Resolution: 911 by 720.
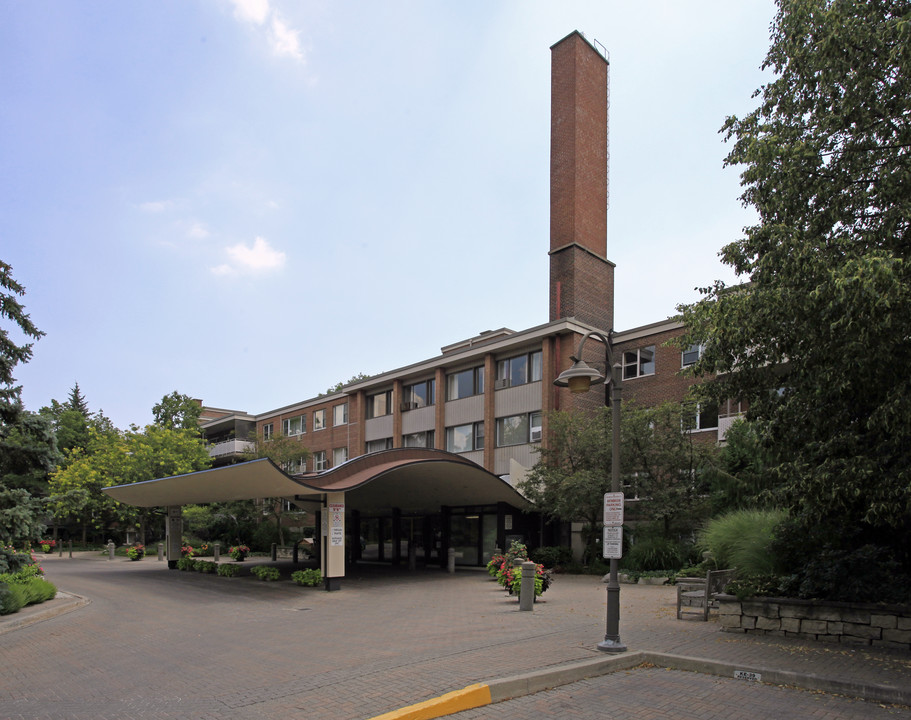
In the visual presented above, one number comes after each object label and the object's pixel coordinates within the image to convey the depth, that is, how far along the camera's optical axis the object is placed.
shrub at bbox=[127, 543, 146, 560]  36.22
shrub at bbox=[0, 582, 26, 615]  13.41
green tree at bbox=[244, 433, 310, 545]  44.16
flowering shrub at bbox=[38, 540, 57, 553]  43.59
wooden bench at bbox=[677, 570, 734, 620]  12.95
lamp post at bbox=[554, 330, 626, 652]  10.01
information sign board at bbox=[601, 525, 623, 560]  10.39
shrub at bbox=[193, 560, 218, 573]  26.25
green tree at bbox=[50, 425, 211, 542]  43.25
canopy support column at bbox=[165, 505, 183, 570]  28.95
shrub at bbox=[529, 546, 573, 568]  26.17
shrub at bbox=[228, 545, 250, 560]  31.02
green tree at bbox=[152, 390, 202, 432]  57.47
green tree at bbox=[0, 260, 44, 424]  14.06
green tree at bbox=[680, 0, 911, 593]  8.50
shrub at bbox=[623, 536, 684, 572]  22.16
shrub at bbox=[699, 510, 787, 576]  12.02
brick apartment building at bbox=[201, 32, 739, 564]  30.36
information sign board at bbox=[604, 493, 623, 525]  10.51
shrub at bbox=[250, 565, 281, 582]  22.42
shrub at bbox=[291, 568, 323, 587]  20.59
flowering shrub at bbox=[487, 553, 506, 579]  18.02
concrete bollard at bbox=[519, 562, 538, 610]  14.79
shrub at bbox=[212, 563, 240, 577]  24.76
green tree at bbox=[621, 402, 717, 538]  22.78
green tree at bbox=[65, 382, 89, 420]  70.53
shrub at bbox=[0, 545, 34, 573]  13.71
